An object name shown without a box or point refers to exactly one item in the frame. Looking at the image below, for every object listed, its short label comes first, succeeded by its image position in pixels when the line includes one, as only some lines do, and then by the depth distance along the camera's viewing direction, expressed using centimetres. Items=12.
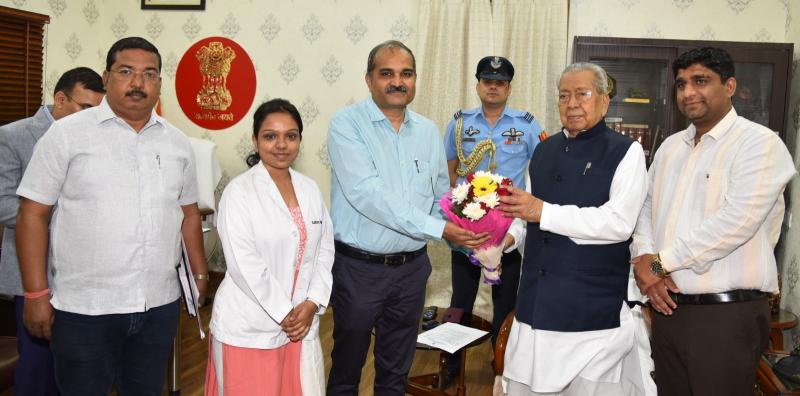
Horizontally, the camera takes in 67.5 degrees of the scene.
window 473
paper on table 296
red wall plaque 543
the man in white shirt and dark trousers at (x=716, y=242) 201
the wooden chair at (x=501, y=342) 249
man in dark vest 200
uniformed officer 358
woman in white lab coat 212
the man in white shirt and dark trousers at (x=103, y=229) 192
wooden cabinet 413
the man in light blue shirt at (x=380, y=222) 240
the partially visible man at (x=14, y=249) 248
